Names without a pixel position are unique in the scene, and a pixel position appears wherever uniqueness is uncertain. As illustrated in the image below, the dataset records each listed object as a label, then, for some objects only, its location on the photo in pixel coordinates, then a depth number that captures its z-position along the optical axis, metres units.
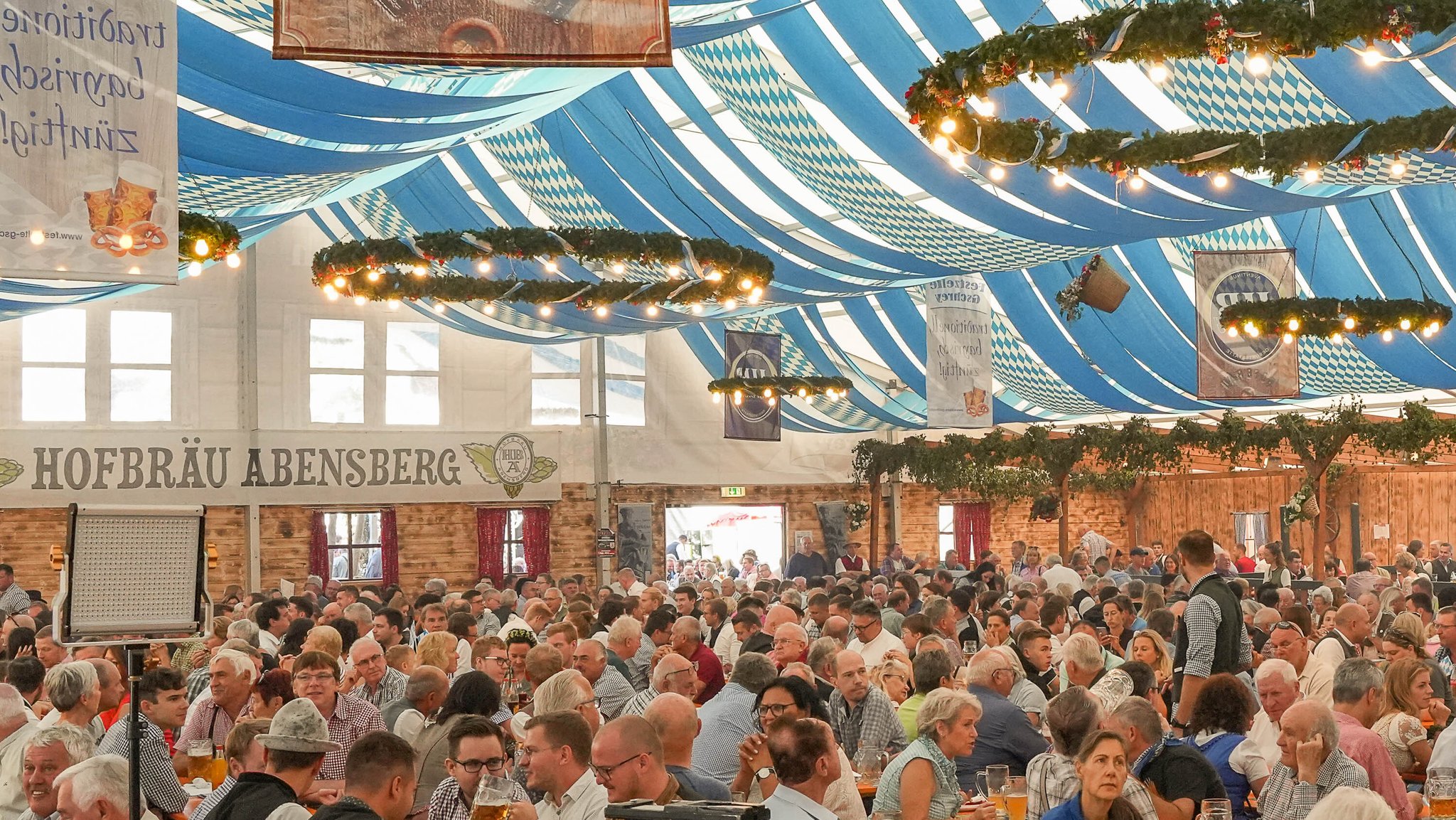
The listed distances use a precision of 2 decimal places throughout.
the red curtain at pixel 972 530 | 24.00
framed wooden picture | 4.50
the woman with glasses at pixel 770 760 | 4.63
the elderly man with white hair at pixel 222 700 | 6.38
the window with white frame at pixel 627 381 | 20.97
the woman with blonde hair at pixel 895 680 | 7.06
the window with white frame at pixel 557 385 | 20.59
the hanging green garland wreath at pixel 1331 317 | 11.60
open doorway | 21.47
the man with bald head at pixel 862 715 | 6.26
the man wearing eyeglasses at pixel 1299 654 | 6.79
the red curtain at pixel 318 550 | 18.75
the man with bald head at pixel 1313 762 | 4.45
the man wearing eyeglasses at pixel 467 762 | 4.56
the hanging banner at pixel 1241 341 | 11.54
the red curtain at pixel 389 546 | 19.23
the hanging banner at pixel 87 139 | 5.29
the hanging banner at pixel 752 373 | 16.44
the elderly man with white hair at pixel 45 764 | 4.61
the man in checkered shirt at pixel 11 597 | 12.98
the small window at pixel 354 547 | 18.95
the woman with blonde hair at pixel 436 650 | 7.68
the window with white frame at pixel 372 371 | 19.09
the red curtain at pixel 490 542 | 19.81
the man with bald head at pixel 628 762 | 3.88
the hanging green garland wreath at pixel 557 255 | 10.48
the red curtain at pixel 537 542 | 20.14
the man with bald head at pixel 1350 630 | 8.17
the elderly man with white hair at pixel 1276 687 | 5.40
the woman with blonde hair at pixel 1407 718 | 5.66
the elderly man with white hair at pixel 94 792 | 4.19
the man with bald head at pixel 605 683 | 7.24
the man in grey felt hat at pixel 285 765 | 4.13
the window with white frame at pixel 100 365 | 17.27
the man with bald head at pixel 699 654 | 7.93
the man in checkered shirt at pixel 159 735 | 5.14
